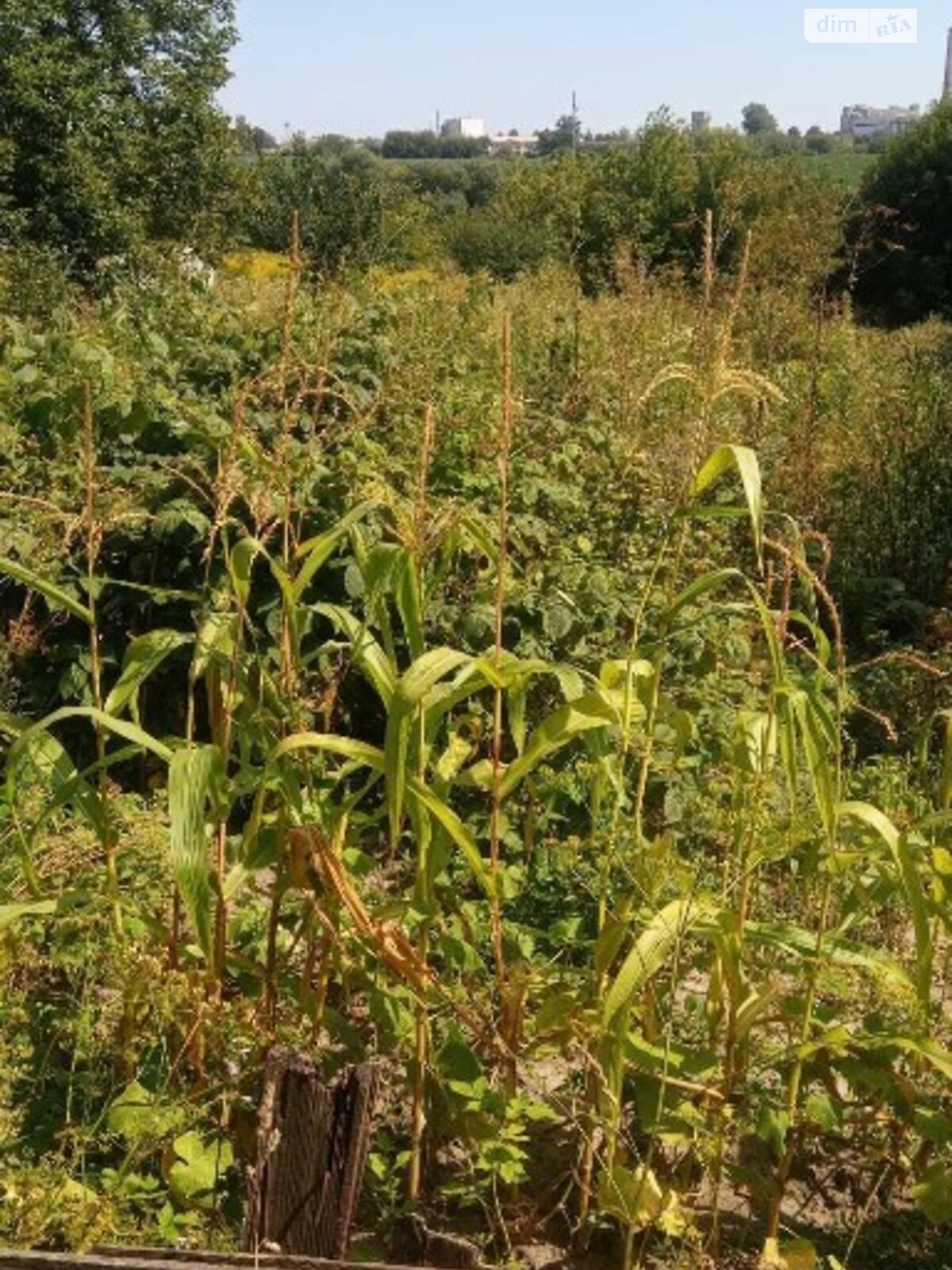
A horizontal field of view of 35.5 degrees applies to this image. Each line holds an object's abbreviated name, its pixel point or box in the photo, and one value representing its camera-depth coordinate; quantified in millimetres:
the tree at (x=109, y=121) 25438
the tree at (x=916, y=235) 26422
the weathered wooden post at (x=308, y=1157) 2092
